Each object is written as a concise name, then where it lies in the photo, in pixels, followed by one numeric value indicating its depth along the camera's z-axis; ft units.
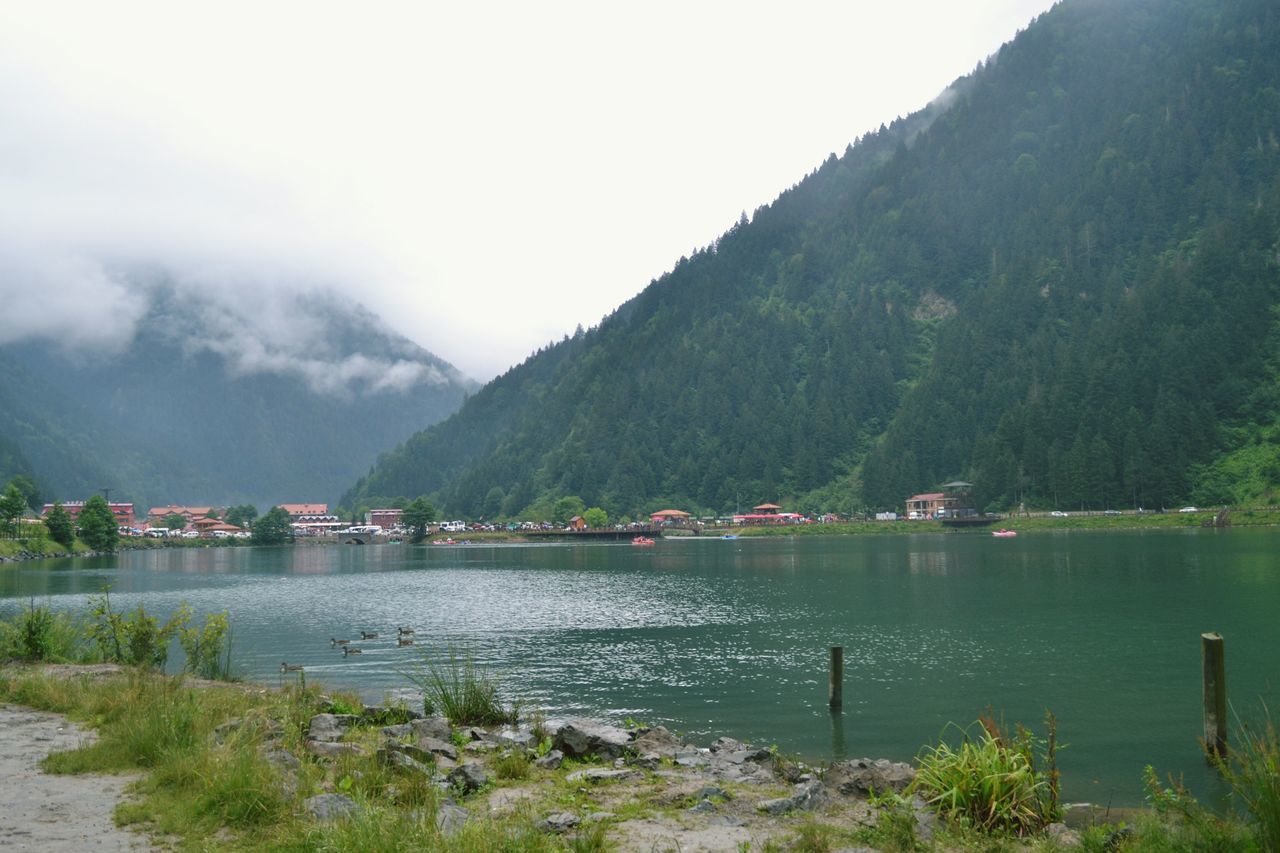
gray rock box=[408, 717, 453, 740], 57.98
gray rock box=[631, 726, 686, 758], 58.03
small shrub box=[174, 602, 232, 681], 79.51
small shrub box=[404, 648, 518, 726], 66.03
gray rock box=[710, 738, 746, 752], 62.64
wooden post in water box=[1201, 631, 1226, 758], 59.98
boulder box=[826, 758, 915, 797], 48.70
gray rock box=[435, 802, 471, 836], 33.90
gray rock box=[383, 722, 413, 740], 56.72
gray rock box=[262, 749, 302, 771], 44.11
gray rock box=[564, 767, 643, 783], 48.34
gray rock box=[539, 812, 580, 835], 37.49
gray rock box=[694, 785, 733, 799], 45.62
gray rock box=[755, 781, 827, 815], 44.47
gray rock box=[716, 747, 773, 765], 57.82
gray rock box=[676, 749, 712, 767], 55.62
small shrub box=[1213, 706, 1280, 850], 28.86
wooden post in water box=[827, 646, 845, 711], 79.51
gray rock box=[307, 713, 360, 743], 56.25
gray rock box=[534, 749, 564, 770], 51.85
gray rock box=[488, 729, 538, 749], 56.63
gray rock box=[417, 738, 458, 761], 51.08
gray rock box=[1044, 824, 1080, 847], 38.46
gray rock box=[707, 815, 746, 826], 41.43
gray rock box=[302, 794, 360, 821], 34.29
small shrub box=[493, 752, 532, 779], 49.11
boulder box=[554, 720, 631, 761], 55.77
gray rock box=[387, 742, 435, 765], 46.50
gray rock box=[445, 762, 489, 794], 44.79
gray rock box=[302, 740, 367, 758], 49.37
